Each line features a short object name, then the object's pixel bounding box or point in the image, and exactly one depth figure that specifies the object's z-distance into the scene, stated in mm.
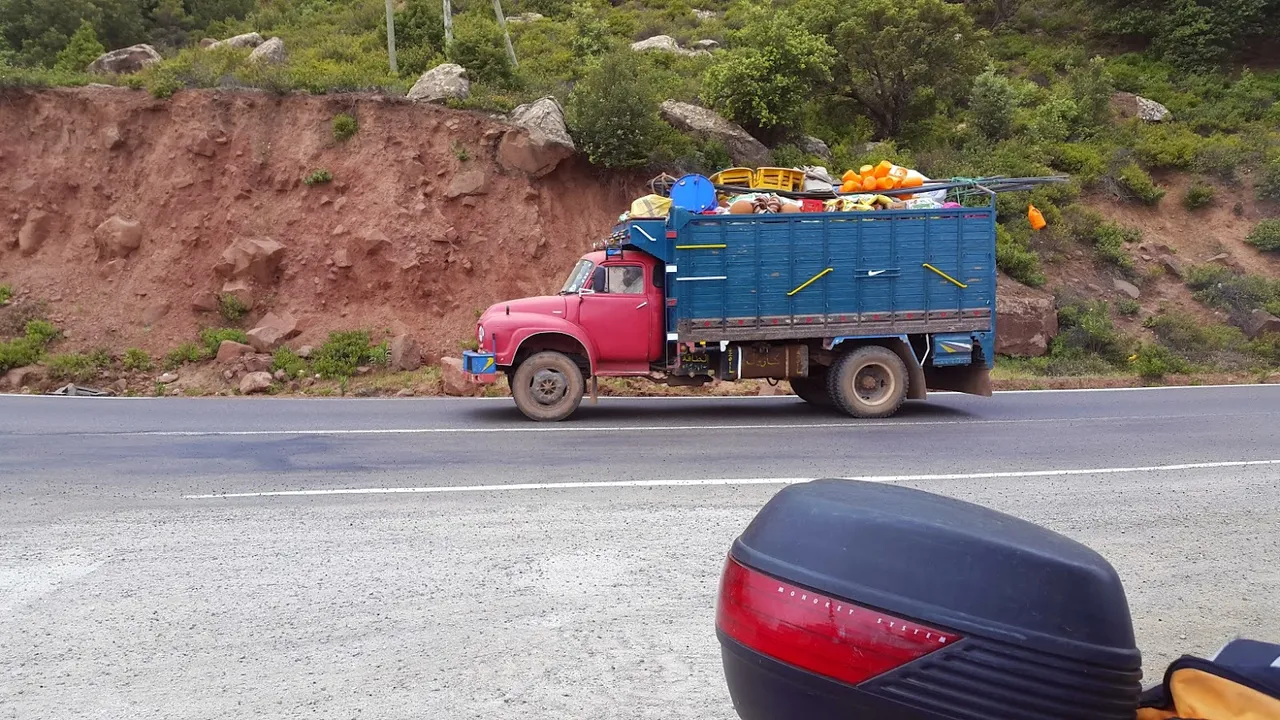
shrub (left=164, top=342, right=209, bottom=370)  19153
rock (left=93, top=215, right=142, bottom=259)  21500
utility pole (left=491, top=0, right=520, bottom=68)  24894
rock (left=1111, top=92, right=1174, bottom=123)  30078
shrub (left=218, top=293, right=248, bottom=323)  20375
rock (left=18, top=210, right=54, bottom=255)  21844
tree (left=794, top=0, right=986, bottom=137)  26109
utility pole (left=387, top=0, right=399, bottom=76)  24023
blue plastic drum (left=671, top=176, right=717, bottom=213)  13156
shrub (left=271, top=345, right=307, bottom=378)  18375
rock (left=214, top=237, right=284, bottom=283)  20719
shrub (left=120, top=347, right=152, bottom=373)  18969
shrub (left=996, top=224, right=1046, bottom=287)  21484
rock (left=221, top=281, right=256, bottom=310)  20484
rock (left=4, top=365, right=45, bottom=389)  18062
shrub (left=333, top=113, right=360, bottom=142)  22031
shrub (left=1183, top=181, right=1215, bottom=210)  25625
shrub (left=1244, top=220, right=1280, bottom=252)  24391
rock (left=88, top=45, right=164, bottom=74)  26656
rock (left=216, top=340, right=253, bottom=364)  18906
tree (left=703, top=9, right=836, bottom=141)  22922
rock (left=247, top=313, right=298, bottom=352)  19328
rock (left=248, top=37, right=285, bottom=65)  26156
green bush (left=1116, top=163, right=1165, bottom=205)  25438
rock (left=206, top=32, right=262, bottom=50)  29781
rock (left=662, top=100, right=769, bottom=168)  22719
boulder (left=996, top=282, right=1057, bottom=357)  19969
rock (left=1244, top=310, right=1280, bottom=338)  21141
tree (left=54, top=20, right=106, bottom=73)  27609
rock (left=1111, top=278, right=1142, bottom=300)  22414
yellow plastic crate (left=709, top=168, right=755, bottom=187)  15539
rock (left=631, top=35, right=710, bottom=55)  29984
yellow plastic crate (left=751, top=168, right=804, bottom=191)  15180
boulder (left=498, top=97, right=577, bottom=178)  21359
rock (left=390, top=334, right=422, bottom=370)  18797
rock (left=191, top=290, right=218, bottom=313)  20609
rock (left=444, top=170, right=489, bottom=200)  21531
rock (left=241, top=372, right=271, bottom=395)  17547
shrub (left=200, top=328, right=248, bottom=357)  19328
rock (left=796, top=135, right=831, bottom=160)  23736
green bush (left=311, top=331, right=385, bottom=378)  18516
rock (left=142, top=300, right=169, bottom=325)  20375
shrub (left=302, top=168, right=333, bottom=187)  21641
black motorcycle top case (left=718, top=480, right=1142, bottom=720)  1940
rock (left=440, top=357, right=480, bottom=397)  16656
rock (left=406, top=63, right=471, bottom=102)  22250
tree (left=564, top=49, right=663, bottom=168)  21078
